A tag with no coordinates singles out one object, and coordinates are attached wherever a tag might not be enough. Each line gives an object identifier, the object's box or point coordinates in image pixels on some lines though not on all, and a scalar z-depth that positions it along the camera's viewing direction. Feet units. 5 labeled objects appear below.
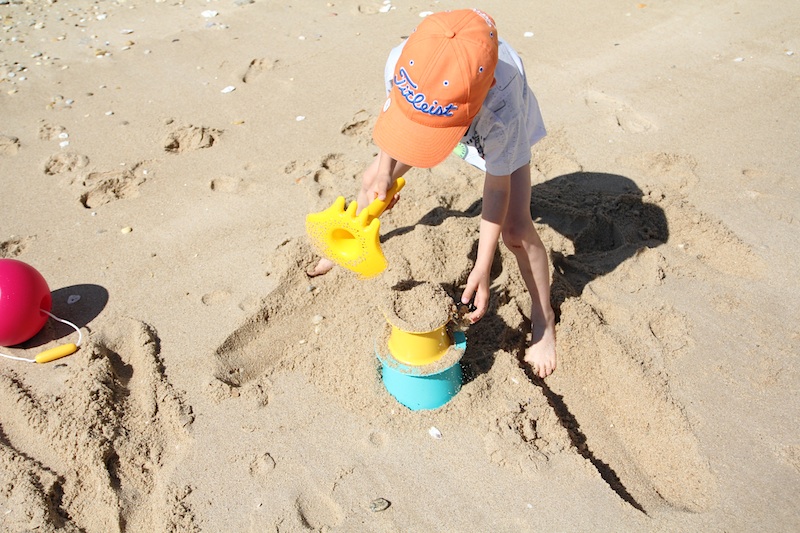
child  6.53
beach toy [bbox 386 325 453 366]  7.35
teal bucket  7.55
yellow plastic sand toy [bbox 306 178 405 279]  8.48
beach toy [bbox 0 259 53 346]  8.28
